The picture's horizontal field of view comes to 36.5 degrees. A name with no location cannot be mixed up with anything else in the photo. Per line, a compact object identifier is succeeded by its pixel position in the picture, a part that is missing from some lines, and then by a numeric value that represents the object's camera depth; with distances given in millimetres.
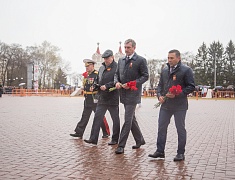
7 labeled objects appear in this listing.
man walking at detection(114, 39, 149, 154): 6430
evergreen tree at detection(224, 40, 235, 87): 74625
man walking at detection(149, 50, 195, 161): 5863
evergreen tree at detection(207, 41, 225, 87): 75750
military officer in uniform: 8219
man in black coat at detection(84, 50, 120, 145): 7039
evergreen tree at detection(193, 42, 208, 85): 77750
